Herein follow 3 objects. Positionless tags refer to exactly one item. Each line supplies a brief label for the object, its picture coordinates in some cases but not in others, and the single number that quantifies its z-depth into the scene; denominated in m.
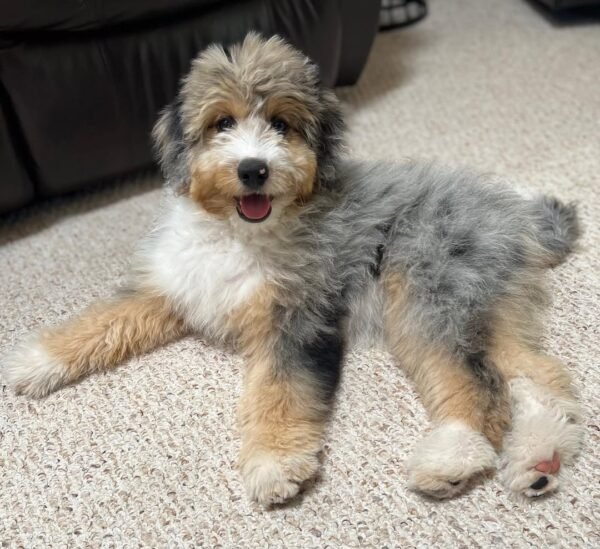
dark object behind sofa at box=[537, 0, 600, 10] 2.56
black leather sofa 1.63
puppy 1.10
